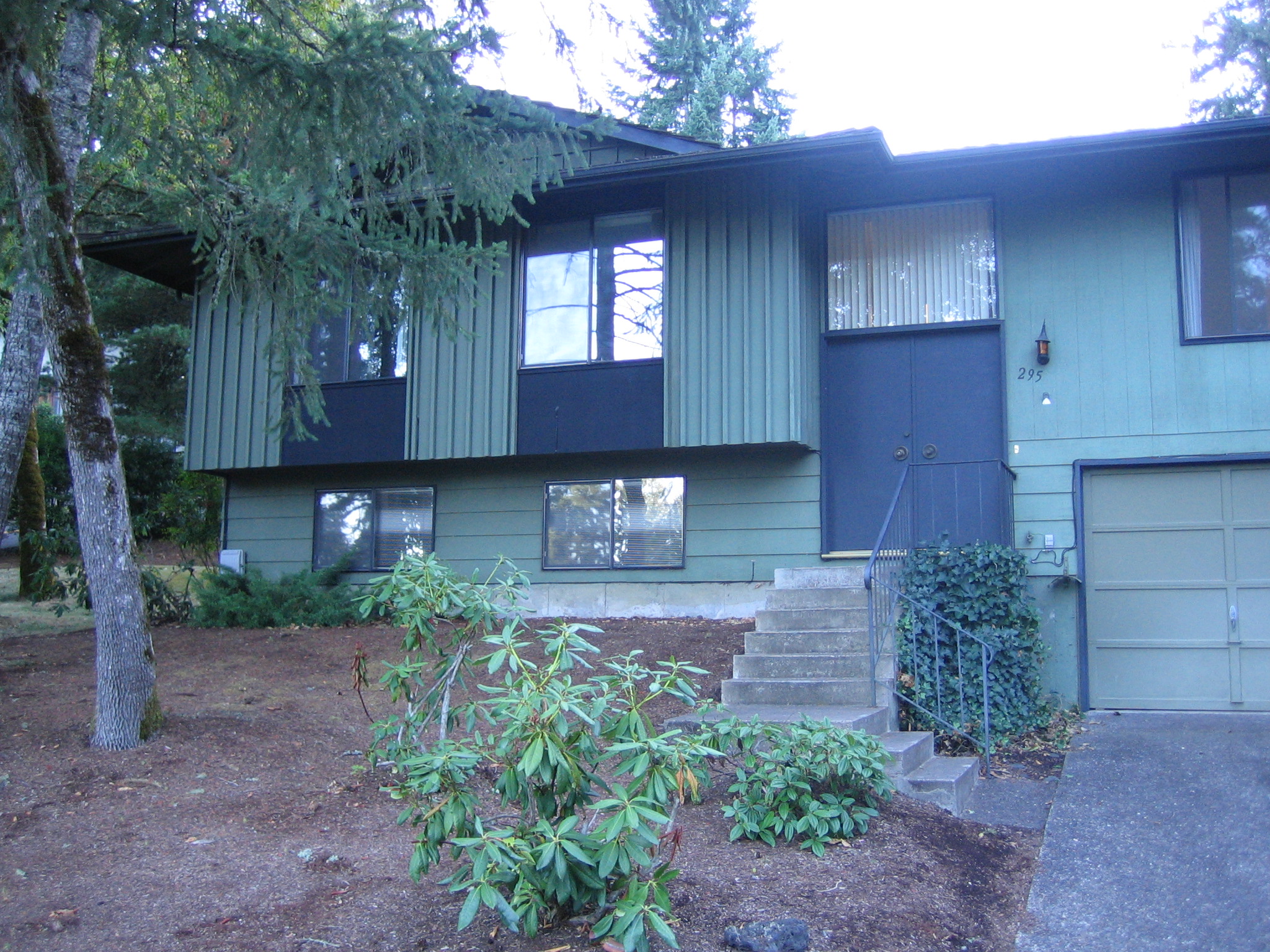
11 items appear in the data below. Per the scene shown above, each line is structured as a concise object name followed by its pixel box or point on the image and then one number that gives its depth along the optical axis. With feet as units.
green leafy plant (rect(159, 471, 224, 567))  56.49
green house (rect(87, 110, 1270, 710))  29.14
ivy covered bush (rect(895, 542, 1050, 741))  25.25
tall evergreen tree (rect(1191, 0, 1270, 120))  72.69
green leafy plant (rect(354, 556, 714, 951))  11.21
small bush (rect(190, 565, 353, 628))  34.88
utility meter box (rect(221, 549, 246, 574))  39.47
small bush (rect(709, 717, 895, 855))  16.81
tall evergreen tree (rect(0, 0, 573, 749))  19.11
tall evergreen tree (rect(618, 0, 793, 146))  81.10
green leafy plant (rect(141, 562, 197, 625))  37.24
